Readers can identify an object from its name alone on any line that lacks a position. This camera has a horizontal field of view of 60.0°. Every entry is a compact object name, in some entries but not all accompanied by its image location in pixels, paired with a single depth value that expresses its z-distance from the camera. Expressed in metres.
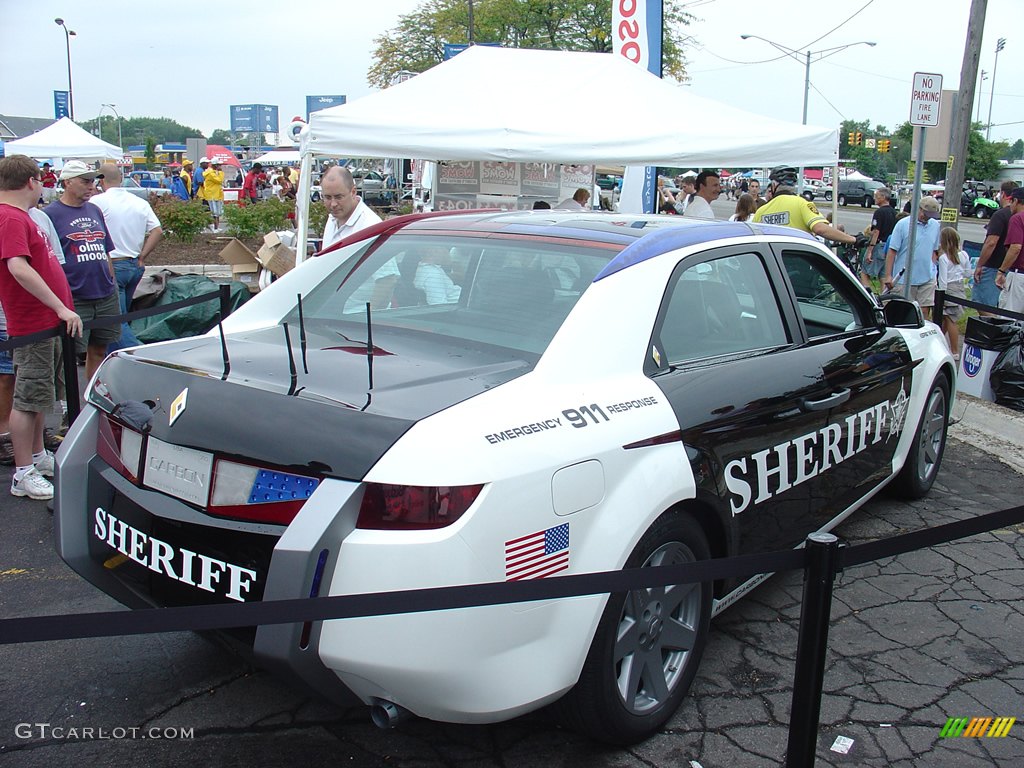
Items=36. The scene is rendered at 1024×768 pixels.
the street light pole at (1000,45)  71.38
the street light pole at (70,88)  45.72
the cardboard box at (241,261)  8.84
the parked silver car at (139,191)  16.62
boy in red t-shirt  4.71
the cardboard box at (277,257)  7.71
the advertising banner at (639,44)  11.48
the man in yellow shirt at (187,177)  34.98
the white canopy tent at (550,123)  8.27
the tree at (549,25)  41.47
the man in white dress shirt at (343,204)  6.12
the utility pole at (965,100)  13.20
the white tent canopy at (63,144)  19.50
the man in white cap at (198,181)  30.87
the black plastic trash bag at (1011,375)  7.15
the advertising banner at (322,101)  54.78
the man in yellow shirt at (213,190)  25.88
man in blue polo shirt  10.02
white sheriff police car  2.18
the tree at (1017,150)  102.64
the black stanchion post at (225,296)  5.67
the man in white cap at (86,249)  5.83
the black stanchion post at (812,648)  2.10
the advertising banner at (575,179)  11.99
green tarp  8.05
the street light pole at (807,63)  37.91
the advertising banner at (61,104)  43.21
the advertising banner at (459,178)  11.21
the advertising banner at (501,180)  11.11
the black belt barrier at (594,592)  1.73
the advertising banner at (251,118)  82.35
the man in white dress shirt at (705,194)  9.80
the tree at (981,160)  64.94
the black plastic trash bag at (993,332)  7.26
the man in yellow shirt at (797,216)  8.64
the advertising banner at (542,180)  11.47
